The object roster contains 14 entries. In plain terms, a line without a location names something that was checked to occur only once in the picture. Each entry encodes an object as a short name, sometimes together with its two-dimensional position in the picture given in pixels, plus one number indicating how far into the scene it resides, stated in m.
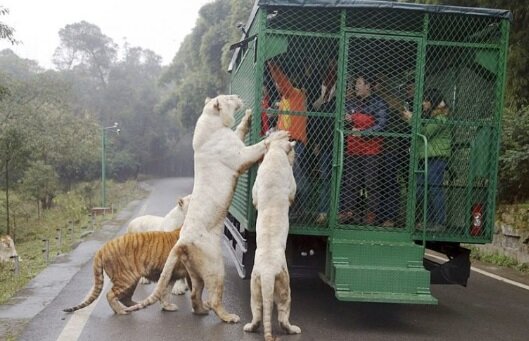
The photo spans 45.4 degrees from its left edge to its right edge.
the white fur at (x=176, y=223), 7.39
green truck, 6.27
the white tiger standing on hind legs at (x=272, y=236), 5.49
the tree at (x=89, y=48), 51.34
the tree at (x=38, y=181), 24.56
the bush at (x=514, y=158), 10.67
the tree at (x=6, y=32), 13.30
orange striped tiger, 6.28
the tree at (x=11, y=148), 18.11
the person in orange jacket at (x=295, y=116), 6.47
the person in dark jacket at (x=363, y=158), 6.59
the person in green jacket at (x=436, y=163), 6.60
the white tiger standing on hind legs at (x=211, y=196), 6.06
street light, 25.80
